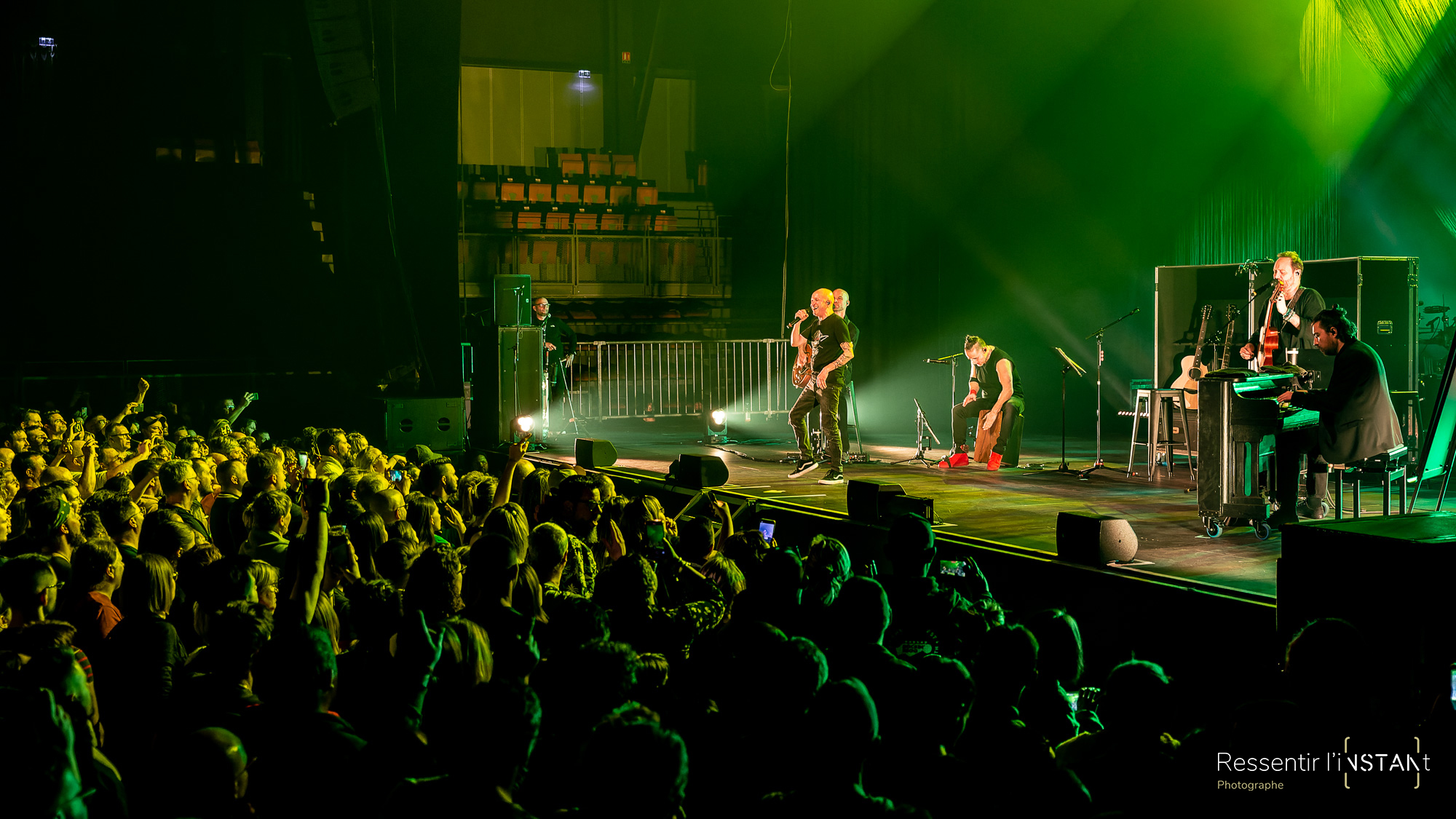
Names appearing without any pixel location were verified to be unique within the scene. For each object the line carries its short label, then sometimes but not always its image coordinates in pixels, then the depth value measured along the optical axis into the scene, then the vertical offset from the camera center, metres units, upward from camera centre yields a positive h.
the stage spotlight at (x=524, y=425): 10.60 -0.33
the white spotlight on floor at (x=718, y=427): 11.31 -0.37
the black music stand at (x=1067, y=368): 8.52 +0.18
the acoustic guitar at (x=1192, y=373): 8.42 +0.13
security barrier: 13.11 +0.14
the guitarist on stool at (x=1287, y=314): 7.13 +0.51
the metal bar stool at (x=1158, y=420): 8.23 -0.25
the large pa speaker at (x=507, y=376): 10.64 +0.16
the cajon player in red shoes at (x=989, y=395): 9.08 -0.03
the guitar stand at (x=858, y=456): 9.73 -0.61
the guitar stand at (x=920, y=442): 9.41 -0.46
